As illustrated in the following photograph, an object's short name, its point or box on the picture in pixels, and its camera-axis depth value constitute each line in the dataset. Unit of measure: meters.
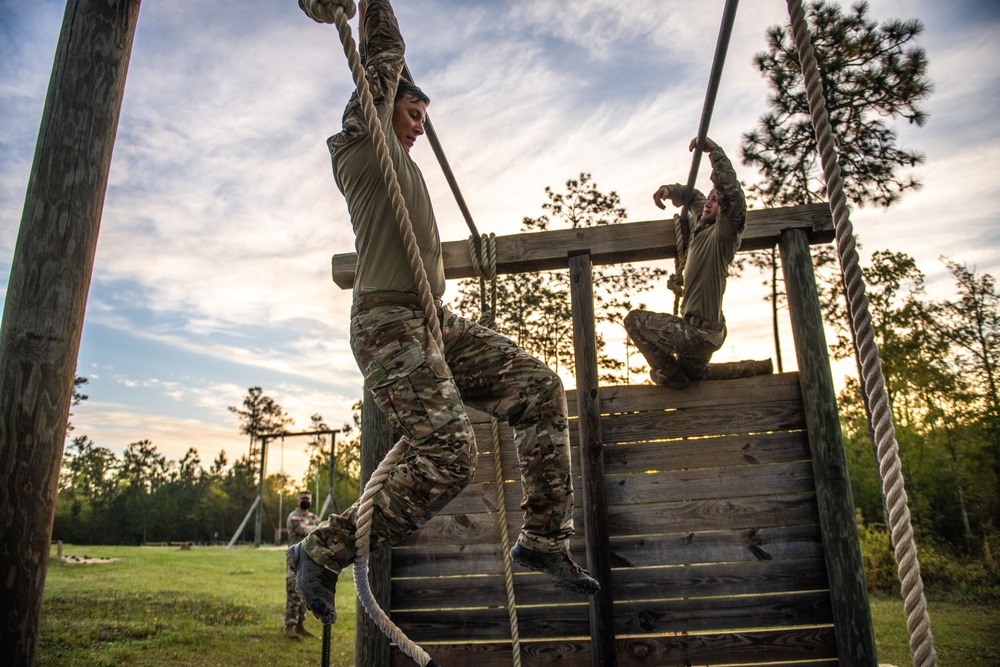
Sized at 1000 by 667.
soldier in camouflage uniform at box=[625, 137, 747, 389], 3.62
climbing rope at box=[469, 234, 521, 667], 2.47
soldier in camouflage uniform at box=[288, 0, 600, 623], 1.99
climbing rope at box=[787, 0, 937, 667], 1.09
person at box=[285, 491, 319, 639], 8.99
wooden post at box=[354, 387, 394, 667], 3.33
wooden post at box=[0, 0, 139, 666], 1.70
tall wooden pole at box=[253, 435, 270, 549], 29.07
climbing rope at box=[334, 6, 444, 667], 1.90
